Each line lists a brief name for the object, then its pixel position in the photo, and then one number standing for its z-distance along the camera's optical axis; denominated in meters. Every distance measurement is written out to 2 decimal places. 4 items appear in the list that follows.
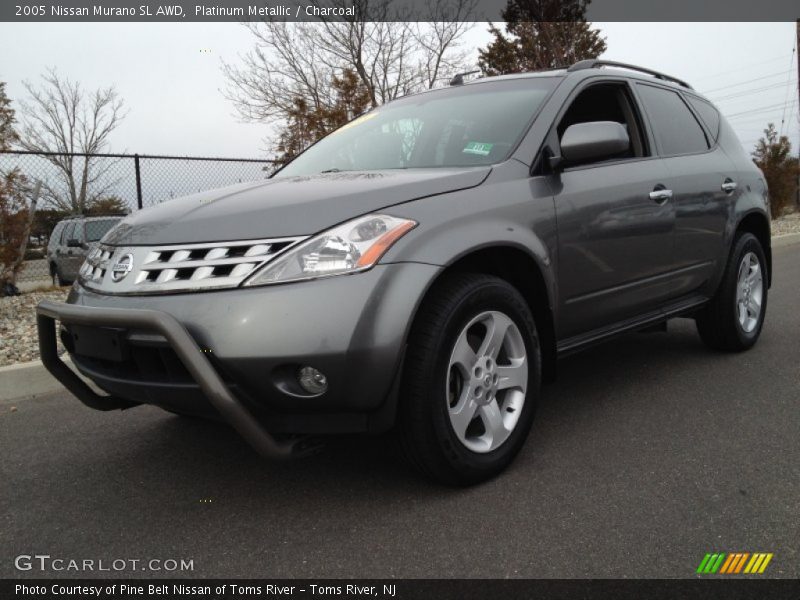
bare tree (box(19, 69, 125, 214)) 9.53
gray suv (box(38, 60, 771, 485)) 2.15
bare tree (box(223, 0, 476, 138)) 18.53
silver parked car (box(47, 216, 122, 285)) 11.04
